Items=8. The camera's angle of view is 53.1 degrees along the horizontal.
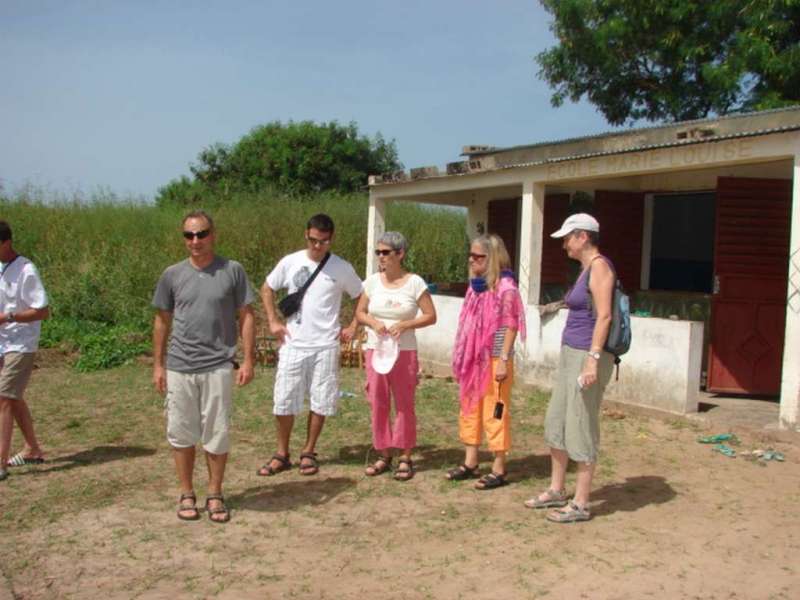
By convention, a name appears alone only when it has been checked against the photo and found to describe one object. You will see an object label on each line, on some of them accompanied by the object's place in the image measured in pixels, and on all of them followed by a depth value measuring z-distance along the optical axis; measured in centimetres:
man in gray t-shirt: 450
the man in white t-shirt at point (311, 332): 537
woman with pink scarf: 514
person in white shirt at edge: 536
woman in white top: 536
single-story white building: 733
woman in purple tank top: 438
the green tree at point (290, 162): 2422
